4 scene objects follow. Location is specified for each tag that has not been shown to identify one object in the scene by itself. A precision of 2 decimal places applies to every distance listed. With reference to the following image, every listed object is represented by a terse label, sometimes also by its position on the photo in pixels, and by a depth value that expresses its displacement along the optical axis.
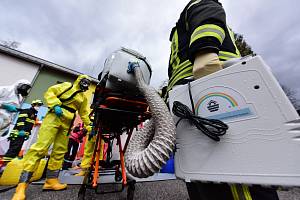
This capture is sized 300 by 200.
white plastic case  0.29
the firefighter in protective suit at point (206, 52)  0.41
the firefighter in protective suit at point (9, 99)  1.69
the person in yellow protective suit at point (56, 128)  1.32
